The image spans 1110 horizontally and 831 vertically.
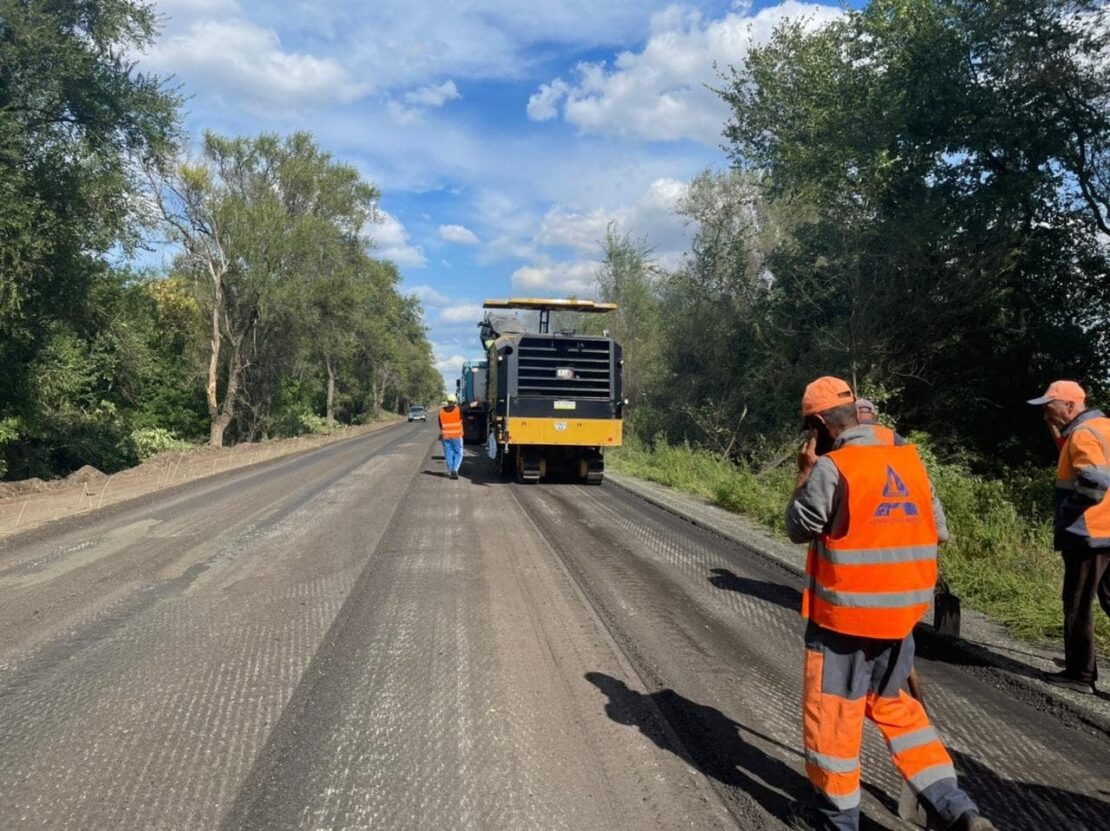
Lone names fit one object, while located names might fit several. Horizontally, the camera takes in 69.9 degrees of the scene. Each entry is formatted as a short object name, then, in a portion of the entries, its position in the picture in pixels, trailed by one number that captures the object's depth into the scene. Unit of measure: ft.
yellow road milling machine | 50.70
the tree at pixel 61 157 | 51.29
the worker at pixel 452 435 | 55.21
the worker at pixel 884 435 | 10.11
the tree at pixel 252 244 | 105.09
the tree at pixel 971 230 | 50.29
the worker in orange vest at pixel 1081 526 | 14.85
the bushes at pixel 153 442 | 101.16
